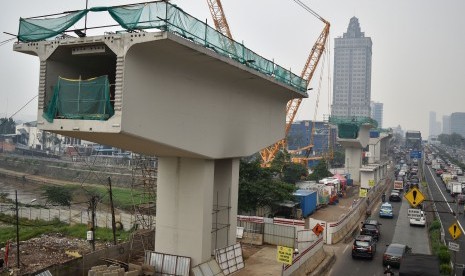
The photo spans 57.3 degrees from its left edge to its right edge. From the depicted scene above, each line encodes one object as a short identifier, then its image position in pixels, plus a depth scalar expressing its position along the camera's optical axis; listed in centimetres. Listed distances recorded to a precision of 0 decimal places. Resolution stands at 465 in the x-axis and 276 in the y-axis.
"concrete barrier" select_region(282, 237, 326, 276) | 1574
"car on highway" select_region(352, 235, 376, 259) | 2200
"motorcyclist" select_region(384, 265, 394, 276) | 1694
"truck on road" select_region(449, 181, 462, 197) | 5016
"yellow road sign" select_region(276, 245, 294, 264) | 1386
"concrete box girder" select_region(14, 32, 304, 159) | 1059
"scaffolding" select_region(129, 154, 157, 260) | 1850
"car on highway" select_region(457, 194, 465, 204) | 4561
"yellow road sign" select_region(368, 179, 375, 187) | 4553
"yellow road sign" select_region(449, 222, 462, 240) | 1956
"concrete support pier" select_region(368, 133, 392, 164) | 8031
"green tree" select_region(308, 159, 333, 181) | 6612
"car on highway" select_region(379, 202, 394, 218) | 3632
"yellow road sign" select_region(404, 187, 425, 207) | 2022
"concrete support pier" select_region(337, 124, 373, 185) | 5822
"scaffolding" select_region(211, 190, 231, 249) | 1678
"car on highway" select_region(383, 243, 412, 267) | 2022
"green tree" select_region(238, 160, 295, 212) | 3102
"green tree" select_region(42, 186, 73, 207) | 5194
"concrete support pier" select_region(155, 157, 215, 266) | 1423
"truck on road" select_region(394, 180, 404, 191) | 5067
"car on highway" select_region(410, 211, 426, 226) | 3269
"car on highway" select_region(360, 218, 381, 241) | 2703
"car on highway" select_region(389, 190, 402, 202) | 4731
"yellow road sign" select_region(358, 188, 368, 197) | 3806
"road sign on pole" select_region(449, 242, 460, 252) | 1816
